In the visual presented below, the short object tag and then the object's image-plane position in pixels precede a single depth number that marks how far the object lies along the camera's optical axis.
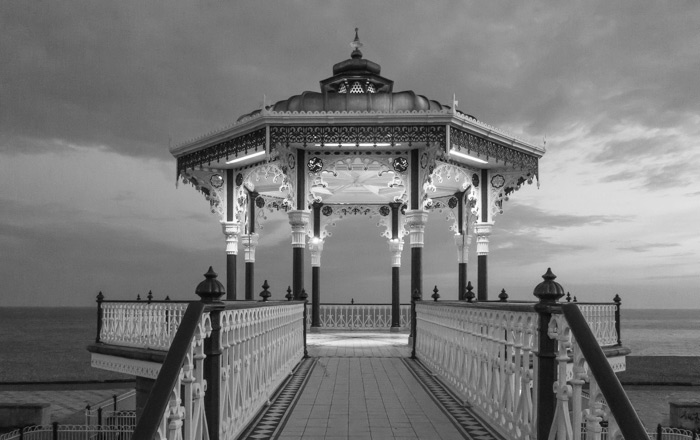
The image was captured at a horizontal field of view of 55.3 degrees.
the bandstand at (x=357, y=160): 13.40
